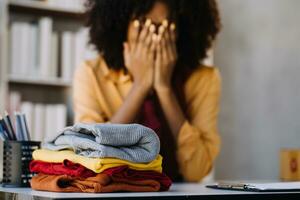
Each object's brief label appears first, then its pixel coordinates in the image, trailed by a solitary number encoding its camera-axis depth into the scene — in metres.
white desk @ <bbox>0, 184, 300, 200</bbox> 1.13
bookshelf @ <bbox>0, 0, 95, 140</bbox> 3.05
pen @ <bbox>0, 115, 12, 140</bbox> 1.51
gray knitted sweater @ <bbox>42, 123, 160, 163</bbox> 1.25
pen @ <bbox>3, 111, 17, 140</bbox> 1.50
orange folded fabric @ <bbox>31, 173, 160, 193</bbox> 1.22
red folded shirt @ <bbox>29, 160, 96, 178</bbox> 1.26
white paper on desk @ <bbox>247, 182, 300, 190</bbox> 1.28
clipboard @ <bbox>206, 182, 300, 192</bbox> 1.28
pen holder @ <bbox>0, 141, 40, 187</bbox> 1.50
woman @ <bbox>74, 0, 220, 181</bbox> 1.99
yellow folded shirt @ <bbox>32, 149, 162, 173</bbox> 1.23
